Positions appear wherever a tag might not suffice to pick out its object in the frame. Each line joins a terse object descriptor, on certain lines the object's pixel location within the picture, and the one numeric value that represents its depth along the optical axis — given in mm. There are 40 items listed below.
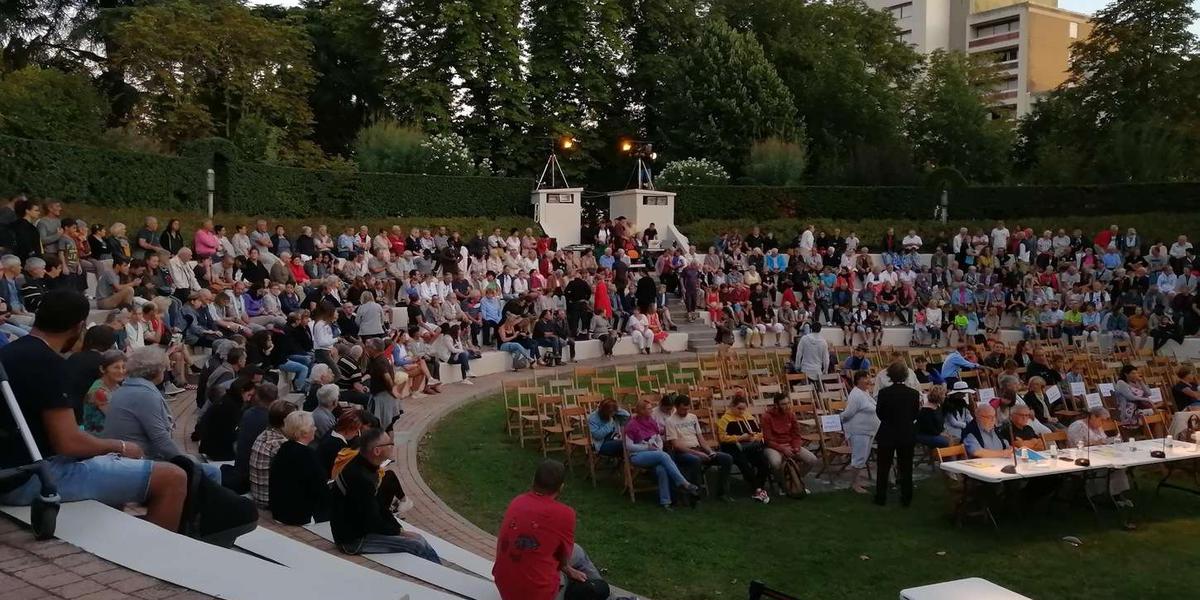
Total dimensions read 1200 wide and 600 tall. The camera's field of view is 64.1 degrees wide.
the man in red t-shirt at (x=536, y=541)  5320
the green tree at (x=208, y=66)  28297
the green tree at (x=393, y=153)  29578
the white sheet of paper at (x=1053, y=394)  11812
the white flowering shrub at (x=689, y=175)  34094
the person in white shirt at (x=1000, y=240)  27044
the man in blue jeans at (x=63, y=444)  4141
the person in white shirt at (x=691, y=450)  10094
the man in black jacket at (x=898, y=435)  10070
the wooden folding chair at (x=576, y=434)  10648
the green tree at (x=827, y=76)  41062
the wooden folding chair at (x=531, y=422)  12079
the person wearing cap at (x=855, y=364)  15236
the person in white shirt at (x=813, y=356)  15375
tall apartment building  68375
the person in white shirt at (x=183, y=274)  14703
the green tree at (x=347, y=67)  34969
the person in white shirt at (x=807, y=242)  26961
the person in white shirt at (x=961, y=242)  27031
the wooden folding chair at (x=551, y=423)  11688
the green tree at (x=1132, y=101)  34562
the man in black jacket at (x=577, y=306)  20266
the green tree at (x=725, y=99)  36781
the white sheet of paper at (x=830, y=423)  10820
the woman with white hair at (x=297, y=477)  6434
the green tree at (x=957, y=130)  43906
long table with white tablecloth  8844
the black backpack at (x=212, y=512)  4836
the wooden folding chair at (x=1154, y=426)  11625
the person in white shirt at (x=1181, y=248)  24323
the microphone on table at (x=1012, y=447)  8852
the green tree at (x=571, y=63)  34969
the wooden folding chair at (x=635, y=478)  9977
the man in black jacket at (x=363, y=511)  6035
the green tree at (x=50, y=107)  22016
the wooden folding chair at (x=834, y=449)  11125
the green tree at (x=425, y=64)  32719
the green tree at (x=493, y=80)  32375
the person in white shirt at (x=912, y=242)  28141
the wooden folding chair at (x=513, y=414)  12619
